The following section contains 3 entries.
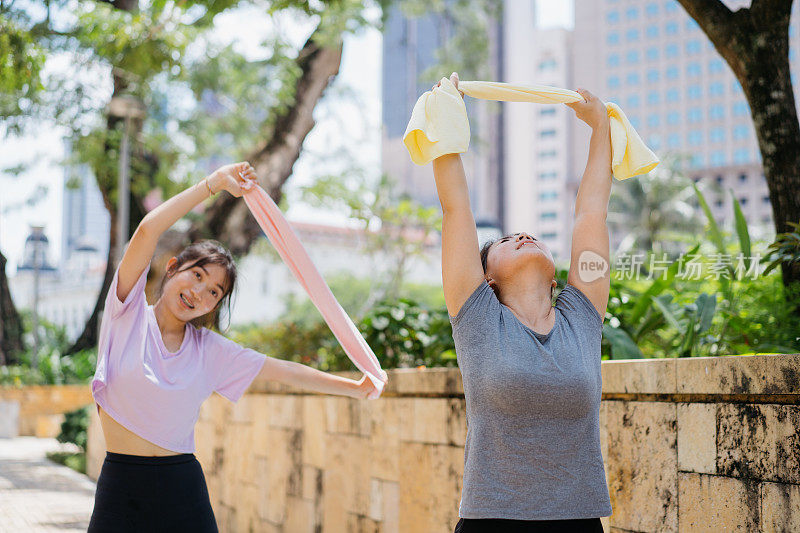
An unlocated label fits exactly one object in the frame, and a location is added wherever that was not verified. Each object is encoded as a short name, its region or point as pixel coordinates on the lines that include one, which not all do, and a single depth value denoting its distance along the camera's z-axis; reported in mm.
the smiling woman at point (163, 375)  3039
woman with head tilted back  2129
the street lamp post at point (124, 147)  13703
